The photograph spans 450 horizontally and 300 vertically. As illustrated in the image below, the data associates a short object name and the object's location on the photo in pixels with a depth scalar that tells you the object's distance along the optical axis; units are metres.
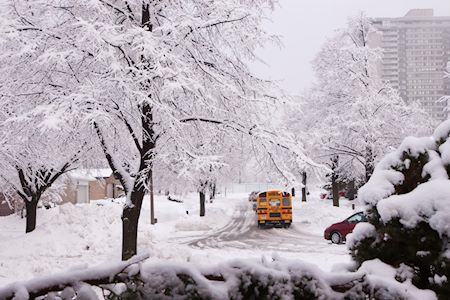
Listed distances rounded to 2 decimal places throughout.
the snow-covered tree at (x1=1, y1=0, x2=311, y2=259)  8.27
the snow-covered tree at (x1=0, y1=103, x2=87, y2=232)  8.73
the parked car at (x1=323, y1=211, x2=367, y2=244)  19.14
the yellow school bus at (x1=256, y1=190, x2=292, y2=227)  27.70
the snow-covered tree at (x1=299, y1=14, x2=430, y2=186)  24.25
